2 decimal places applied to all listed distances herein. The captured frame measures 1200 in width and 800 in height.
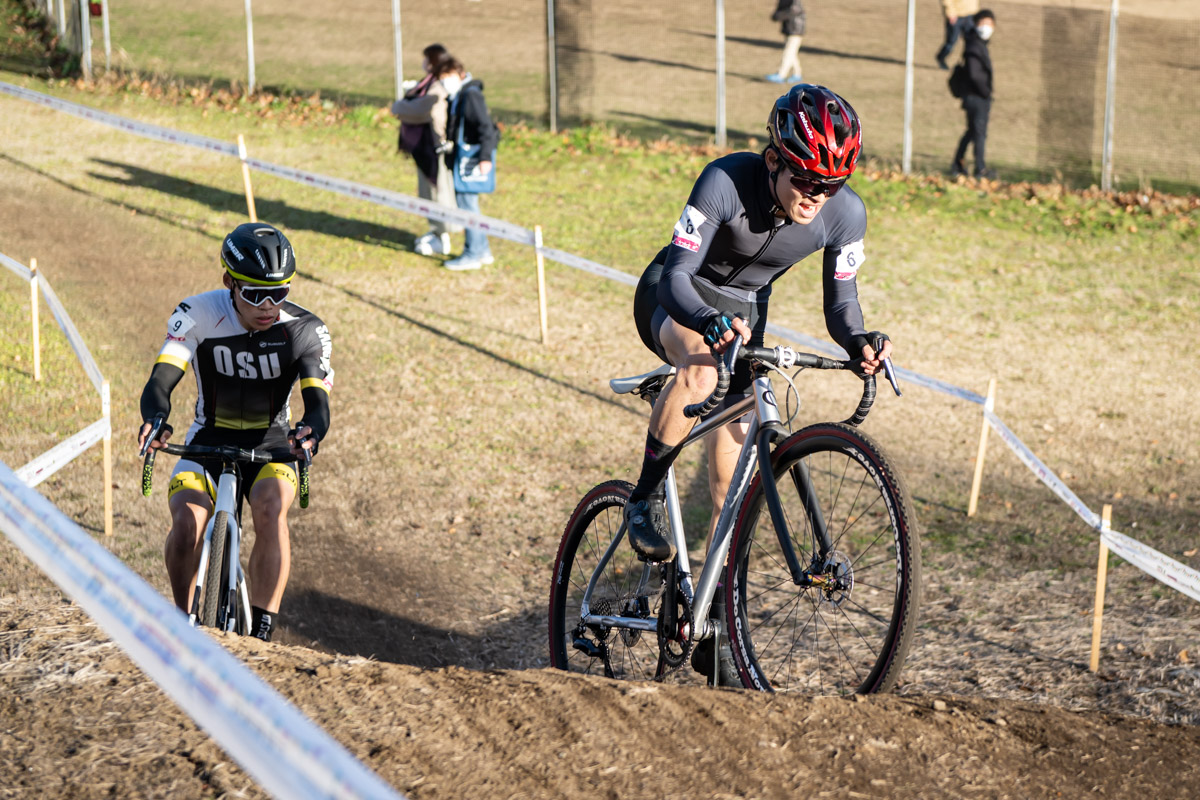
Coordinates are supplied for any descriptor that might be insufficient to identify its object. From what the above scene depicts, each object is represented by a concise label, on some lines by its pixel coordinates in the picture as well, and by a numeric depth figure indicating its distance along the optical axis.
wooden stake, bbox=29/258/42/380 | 9.91
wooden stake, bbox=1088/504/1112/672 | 5.93
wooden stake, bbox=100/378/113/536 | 7.43
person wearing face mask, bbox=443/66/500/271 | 13.16
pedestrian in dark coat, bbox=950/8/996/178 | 17.73
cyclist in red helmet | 4.43
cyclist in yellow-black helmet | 5.57
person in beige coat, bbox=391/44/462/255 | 13.45
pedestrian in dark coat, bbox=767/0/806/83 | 23.84
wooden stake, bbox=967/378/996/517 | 8.56
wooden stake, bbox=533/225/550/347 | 11.54
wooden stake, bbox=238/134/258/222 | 14.15
